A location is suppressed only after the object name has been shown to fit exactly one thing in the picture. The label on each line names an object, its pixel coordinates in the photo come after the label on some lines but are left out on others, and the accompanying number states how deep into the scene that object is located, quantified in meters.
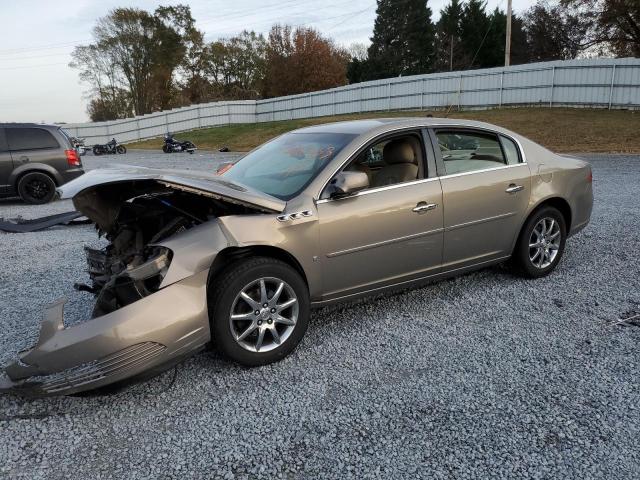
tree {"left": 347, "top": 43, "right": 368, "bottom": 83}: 47.88
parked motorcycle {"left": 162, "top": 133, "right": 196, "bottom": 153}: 25.85
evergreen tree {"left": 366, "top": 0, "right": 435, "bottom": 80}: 50.69
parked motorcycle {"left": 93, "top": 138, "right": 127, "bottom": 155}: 28.84
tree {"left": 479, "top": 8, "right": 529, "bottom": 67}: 47.16
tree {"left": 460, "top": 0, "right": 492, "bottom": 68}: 48.22
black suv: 9.91
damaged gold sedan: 2.77
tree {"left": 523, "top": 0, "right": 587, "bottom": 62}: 34.94
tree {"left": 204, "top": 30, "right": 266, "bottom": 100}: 52.49
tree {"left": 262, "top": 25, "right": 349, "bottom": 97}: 45.31
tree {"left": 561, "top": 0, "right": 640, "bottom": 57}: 26.97
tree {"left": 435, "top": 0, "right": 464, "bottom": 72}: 49.88
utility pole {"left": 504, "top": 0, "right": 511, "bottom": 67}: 25.76
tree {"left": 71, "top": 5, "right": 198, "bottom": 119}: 47.22
